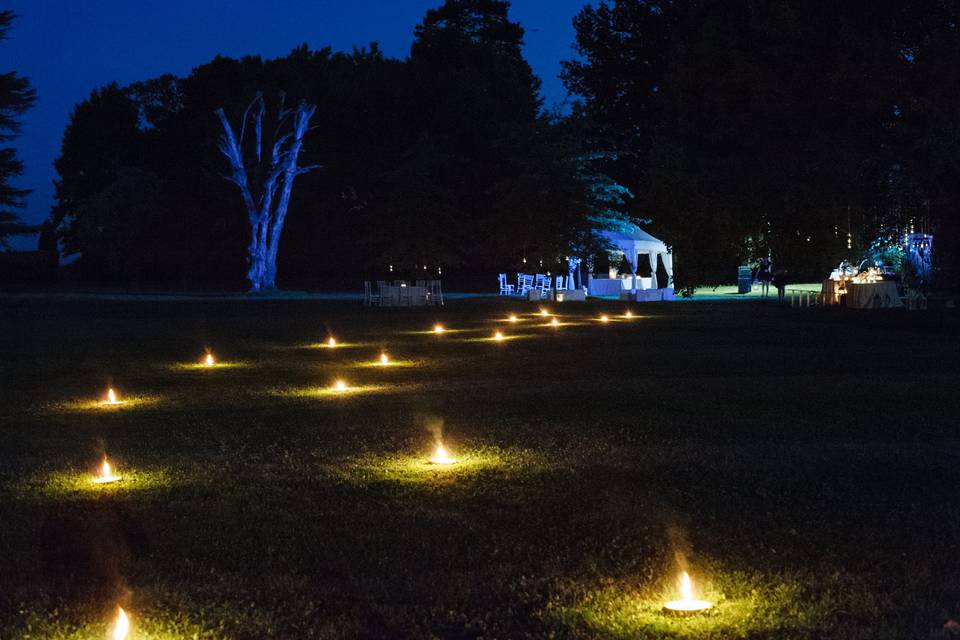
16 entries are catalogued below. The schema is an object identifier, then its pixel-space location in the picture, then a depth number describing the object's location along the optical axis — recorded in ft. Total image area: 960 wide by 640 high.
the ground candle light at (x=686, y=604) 17.37
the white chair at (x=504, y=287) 185.68
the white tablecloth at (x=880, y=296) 118.62
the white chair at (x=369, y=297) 145.22
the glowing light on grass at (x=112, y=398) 45.29
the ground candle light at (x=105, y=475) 28.20
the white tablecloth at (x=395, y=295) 145.18
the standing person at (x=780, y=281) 144.15
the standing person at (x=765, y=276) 160.25
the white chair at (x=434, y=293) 147.23
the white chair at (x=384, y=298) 144.77
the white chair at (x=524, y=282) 177.58
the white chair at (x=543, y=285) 161.38
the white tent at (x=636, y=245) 174.50
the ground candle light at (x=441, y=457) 30.32
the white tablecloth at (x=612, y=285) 174.29
